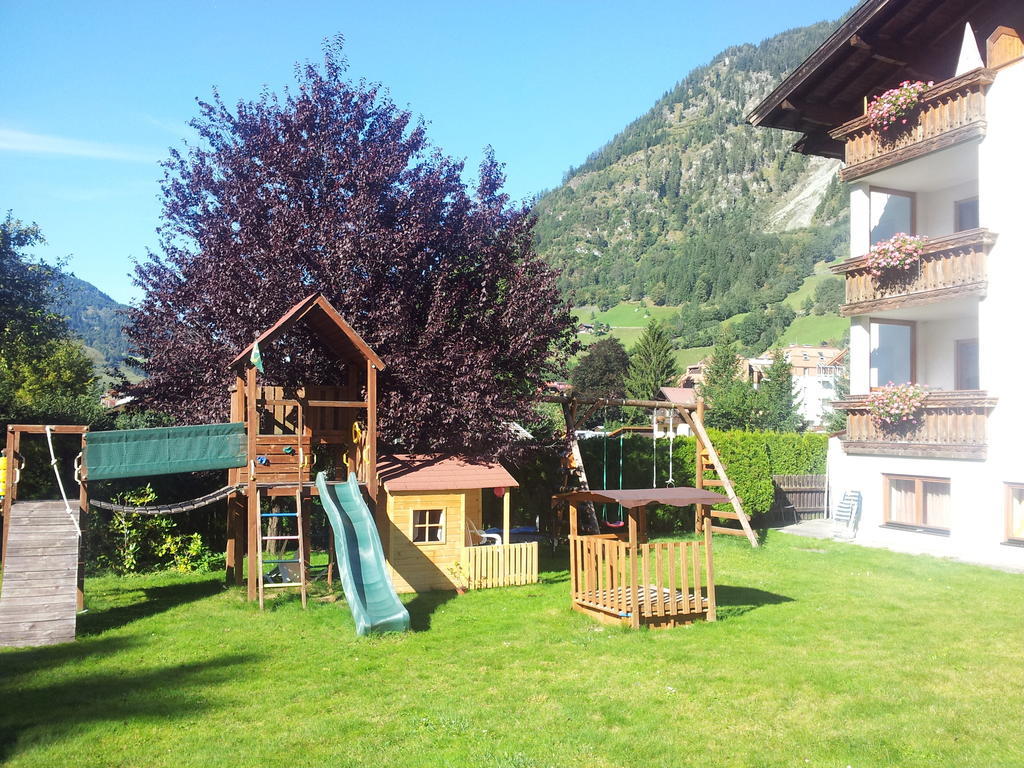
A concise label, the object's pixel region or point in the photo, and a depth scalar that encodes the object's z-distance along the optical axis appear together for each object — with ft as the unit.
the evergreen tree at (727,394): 218.18
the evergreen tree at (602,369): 327.88
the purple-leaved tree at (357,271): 57.67
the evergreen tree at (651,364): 301.63
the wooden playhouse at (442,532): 50.83
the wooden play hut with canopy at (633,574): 39.83
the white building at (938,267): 56.95
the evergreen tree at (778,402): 225.76
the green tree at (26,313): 64.48
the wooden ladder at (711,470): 65.00
